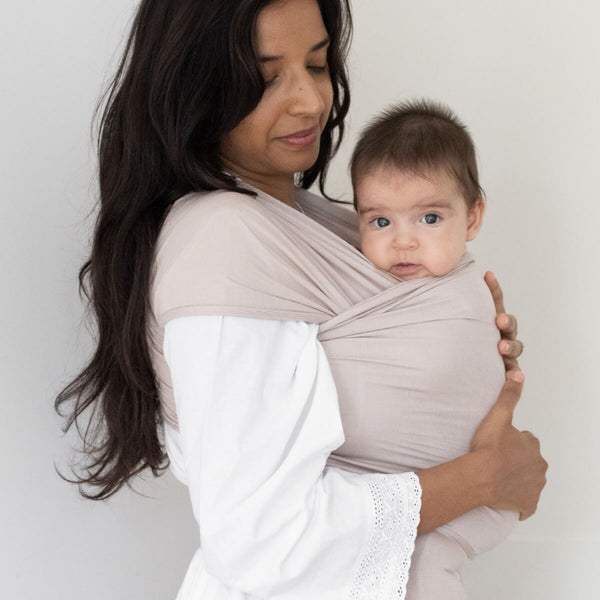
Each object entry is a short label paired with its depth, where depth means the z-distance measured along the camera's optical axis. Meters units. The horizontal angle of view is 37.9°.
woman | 1.28
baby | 1.42
